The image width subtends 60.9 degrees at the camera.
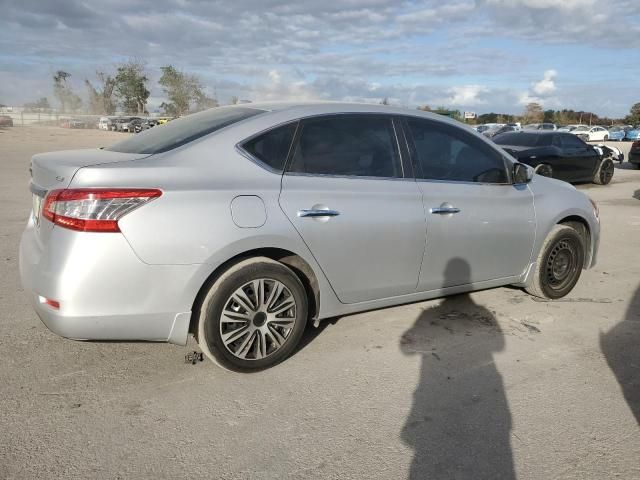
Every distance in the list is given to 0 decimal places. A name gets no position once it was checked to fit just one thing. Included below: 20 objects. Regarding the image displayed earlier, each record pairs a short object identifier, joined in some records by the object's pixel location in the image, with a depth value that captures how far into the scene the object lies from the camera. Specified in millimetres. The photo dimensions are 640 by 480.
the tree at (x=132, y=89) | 78062
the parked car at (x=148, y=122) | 53988
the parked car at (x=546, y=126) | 42975
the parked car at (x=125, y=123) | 55931
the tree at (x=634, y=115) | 71688
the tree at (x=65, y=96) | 79625
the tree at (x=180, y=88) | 73625
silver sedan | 2932
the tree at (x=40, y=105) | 81000
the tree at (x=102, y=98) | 79625
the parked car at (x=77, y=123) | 59875
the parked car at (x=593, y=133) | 44719
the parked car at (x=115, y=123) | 58094
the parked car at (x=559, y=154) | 12875
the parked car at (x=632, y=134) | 48312
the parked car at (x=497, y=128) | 39656
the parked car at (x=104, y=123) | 59031
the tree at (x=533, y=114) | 77562
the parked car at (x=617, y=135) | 49688
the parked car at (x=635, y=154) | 18953
